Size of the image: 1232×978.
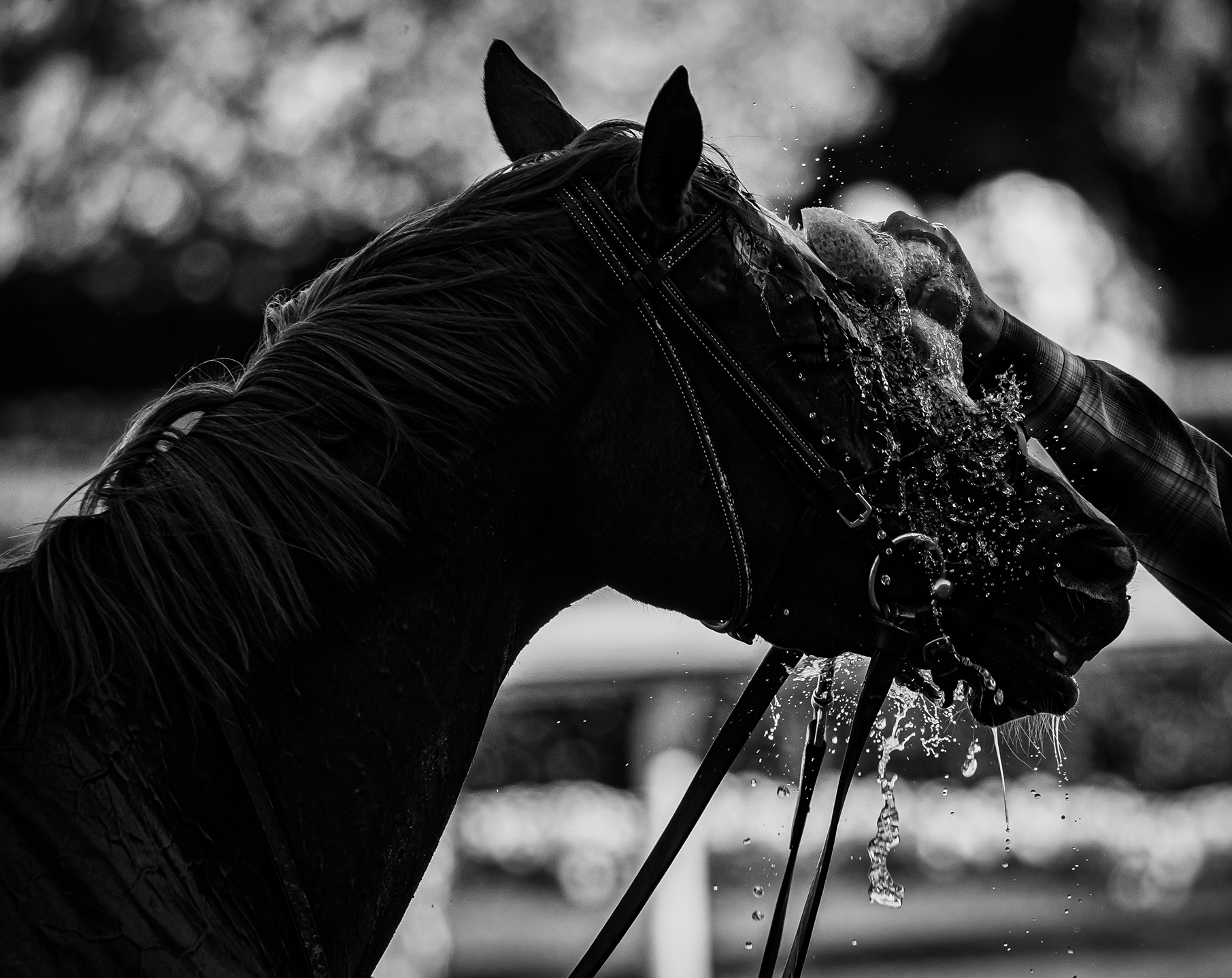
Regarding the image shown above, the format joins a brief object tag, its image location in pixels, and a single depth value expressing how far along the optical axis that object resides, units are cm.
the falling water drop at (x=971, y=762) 604
